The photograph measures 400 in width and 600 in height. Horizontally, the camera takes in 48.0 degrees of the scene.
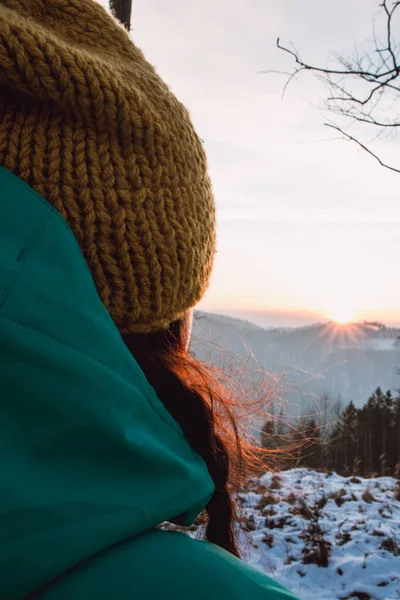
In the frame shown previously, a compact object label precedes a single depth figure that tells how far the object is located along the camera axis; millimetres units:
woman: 553
